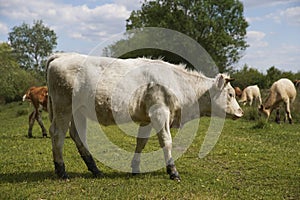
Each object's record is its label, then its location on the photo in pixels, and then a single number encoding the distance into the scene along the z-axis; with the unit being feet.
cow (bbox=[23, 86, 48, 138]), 44.32
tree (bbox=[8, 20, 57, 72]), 242.78
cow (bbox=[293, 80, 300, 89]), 77.41
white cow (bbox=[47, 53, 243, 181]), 23.30
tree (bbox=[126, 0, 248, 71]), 135.44
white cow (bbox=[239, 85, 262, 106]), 90.10
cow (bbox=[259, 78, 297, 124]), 59.97
